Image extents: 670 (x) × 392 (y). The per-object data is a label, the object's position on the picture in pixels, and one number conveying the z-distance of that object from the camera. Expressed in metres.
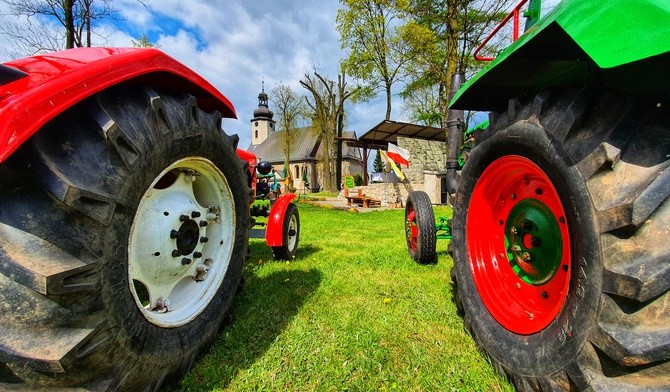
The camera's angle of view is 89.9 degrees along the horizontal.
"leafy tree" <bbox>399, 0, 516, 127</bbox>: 17.03
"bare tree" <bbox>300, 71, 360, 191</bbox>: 26.39
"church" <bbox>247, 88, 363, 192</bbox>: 50.16
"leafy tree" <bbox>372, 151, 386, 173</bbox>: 53.72
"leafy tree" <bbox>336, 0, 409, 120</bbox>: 22.06
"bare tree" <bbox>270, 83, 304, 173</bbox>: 36.84
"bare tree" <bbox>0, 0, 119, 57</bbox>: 10.32
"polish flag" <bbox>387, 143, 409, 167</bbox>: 16.38
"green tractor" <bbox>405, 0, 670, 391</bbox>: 0.94
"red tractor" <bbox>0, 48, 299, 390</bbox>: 0.95
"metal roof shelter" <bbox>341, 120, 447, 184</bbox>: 17.42
